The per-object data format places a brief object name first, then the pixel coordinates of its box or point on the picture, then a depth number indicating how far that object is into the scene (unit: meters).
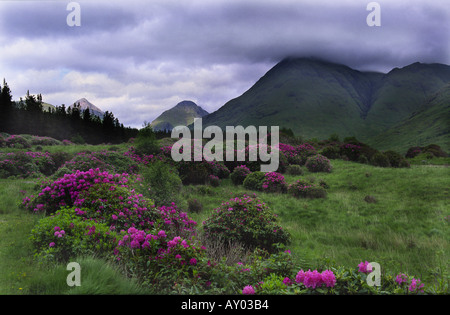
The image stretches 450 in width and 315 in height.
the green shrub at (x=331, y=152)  24.75
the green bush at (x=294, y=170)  17.70
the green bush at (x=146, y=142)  17.42
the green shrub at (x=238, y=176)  15.96
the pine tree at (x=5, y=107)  40.97
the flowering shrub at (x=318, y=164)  18.45
